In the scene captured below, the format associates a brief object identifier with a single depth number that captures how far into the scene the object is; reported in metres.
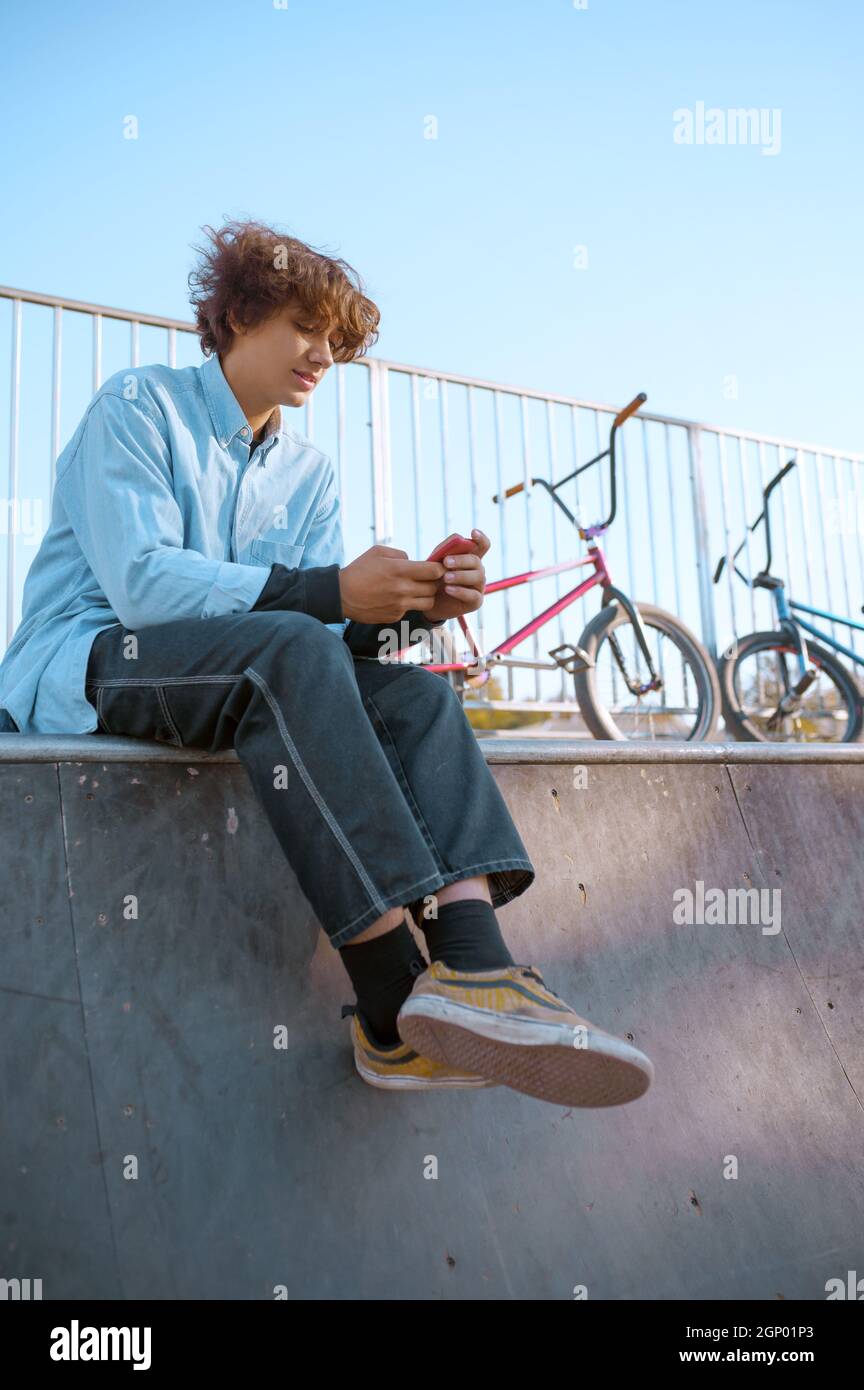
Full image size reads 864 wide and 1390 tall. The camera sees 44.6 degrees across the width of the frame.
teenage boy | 1.43
